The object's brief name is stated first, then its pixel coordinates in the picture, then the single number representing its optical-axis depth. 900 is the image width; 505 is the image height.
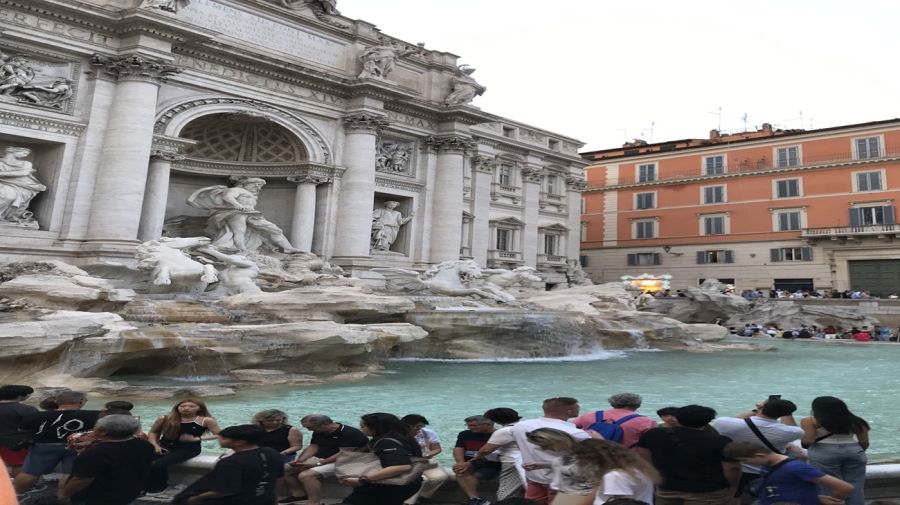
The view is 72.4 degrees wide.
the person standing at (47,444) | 4.00
